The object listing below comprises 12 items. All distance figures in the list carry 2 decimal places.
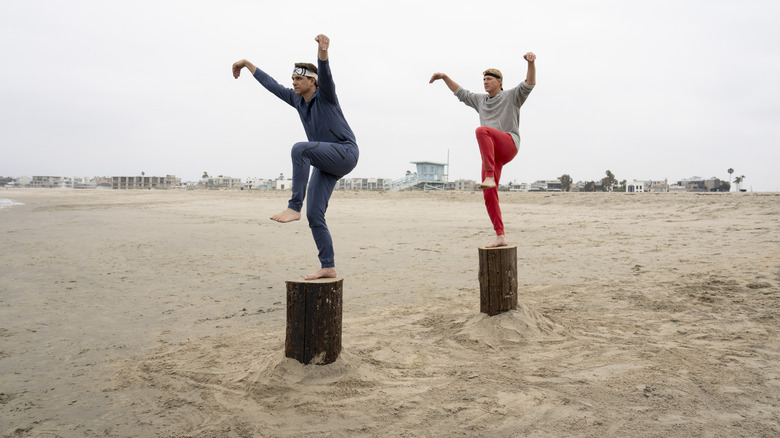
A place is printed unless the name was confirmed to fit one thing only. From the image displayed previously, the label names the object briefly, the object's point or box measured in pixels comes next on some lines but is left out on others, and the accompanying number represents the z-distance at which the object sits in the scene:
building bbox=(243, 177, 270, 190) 115.01
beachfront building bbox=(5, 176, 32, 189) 117.81
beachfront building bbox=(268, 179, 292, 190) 84.68
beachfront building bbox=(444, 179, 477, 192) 54.11
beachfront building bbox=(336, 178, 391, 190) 88.88
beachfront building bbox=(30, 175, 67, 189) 124.12
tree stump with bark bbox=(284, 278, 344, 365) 3.69
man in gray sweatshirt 4.96
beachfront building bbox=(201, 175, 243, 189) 110.84
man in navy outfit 3.60
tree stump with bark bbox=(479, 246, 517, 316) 4.96
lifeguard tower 47.50
